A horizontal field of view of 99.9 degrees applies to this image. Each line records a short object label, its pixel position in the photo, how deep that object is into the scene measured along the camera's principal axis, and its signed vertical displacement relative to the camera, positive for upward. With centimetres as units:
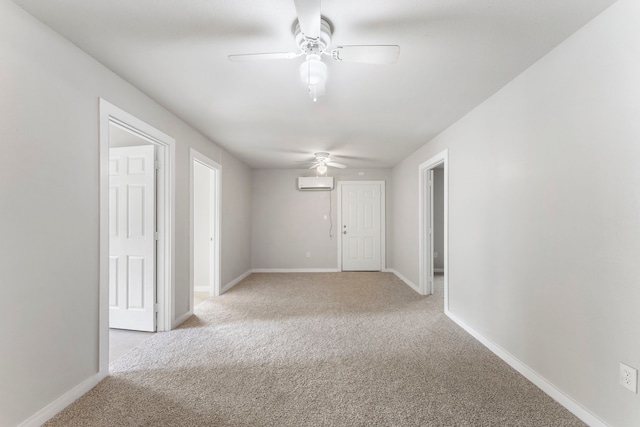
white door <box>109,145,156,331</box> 285 -23
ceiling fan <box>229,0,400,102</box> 128 +91
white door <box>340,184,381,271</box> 605 -25
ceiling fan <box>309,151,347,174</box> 459 +101
